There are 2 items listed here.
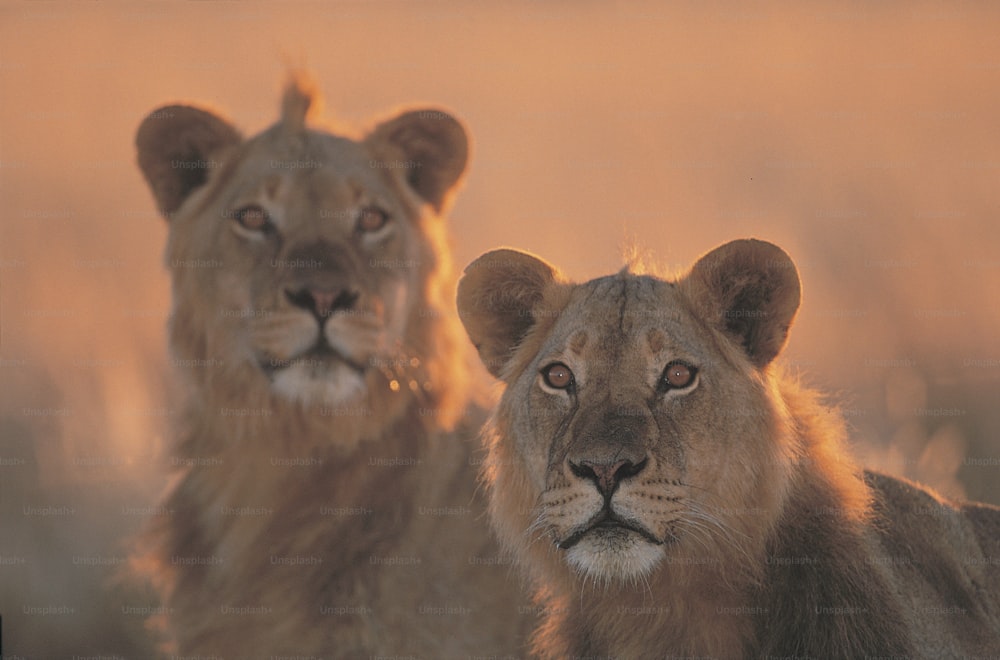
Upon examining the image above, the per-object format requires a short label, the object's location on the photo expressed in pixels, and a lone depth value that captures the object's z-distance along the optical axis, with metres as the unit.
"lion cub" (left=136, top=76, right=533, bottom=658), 12.67
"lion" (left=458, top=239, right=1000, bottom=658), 9.23
